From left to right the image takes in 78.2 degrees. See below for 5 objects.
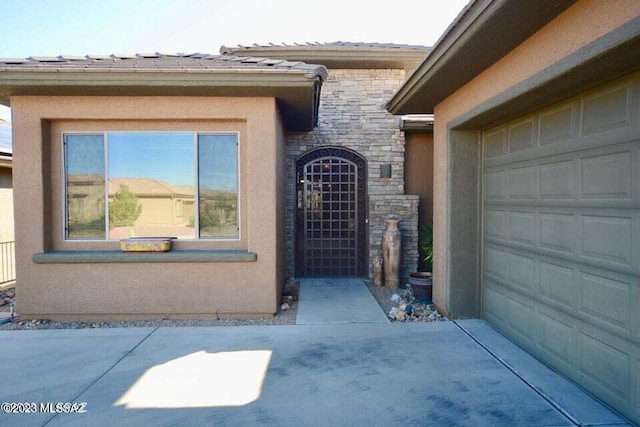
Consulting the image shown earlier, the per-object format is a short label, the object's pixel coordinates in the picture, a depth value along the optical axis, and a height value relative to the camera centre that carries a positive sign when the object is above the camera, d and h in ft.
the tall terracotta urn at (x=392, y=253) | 24.61 -2.84
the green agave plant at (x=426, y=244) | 25.18 -2.40
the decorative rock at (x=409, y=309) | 18.95 -4.97
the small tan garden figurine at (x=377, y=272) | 25.07 -4.13
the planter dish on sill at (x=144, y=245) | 17.80 -1.66
